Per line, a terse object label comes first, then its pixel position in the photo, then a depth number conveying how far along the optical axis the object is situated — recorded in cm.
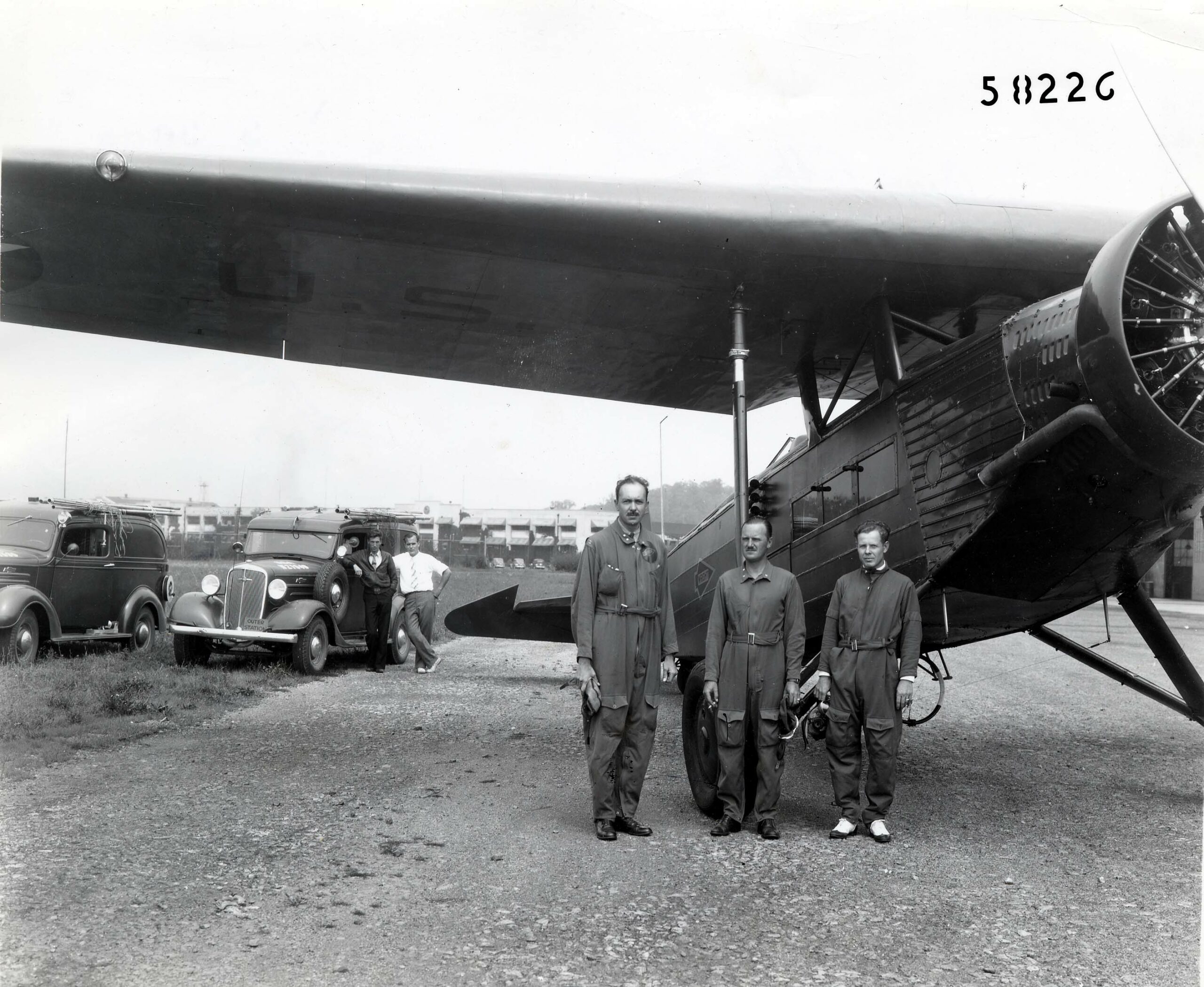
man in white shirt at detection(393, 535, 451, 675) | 1204
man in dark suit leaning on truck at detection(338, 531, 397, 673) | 1197
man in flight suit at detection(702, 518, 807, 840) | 471
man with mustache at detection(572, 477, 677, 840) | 467
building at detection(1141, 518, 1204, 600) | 2898
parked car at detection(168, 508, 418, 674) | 1083
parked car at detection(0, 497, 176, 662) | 994
